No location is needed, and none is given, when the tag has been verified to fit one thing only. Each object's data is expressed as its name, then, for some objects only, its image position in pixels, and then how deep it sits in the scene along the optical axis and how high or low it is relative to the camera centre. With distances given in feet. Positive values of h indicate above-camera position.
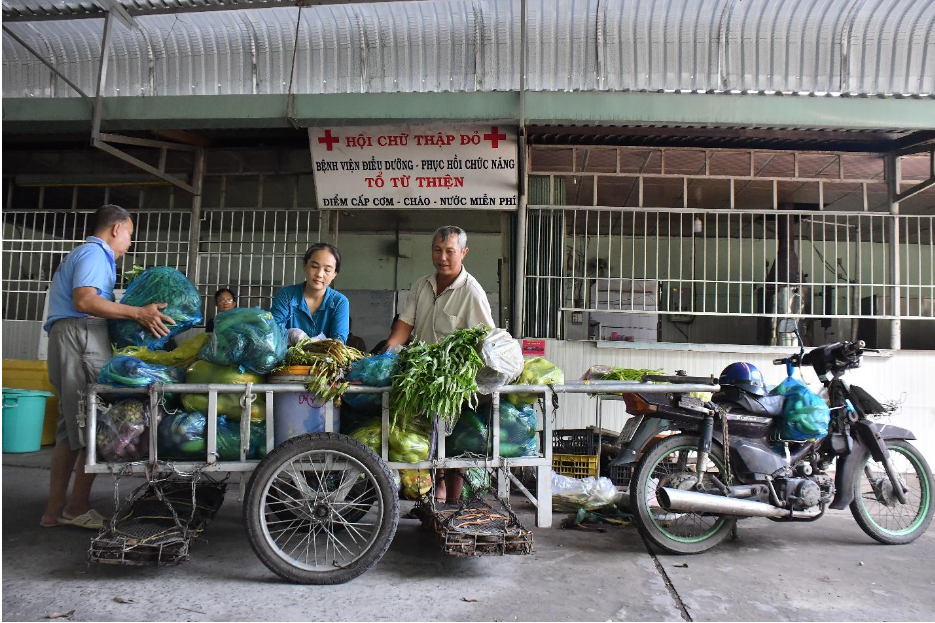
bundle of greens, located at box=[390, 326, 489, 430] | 9.97 -0.59
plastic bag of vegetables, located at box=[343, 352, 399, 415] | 10.44 -0.50
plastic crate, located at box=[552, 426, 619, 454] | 16.39 -2.56
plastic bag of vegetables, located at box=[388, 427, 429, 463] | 10.71 -1.83
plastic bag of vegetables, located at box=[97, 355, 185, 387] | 10.08 -0.64
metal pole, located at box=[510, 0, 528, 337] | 21.43 +2.81
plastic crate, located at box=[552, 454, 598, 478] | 16.10 -3.10
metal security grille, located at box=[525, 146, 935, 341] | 22.79 +6.70
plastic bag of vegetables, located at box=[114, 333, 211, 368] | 10.93 -0.33
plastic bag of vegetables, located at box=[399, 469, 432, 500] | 13.42 -3.07
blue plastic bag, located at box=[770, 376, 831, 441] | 12.47 -1.30
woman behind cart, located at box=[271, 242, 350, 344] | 13.23 +0.77
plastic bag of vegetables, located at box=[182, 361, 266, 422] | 10.37 -1.01
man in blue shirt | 11.55 +0.00
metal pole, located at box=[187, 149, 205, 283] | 23.79 +4.75
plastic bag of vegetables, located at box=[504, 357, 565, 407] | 11.11 -0.59
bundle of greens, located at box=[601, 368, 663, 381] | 17.30 -0.78
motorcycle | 12.00 -2.32
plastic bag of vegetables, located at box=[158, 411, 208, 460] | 10.26 -1.66
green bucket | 20.15 -2.89
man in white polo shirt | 13.01 +0.84
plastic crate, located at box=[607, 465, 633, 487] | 16.52 -3.40
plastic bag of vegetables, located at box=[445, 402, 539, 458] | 11.07 -1.60
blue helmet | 12.76 -0.58
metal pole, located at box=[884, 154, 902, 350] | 22.31 +4.44
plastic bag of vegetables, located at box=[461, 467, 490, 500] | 13.74 -3.13
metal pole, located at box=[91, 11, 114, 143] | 19.49 +7.64
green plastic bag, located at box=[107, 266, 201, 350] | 11.05 +0.67
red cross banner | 21.34 +6.12
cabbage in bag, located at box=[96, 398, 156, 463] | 10.15 -1.59
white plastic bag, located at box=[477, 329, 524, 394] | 10.05 -0.28
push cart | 9.87 -2.17
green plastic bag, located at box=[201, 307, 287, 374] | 10.09 -0.06
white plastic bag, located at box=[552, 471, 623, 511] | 14.71 -3.50
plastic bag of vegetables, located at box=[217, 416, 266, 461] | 10.46 -1.74
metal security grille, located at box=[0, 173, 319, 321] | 24.28 +5.19
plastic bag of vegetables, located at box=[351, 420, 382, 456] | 10.83 -1.66
